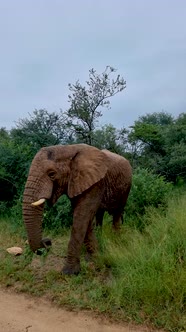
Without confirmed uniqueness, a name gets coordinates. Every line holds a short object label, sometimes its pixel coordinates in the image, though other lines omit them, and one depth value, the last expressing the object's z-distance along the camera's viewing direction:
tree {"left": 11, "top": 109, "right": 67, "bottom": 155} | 10.64
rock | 6.48
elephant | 5.07
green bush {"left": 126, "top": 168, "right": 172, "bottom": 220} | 7.70
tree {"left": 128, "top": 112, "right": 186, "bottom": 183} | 11.46
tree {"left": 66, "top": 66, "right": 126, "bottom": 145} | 12.49
